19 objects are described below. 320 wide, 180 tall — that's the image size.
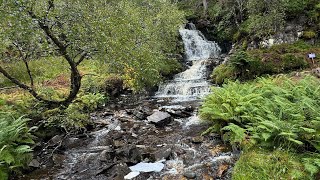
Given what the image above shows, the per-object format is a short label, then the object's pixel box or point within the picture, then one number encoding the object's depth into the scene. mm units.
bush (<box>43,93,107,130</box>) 9594
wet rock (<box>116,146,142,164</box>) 7335
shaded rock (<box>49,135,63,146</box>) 9109
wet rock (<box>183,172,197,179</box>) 6215
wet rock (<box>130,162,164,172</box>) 6820
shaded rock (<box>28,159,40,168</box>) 7395
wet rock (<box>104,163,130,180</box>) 6516
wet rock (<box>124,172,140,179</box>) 6465
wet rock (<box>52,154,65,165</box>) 7844
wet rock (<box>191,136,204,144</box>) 8547
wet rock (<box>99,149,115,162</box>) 7594
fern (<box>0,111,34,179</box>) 6359
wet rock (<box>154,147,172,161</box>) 7495
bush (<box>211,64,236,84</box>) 16906
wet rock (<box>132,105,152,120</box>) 12349
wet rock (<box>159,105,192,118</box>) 12112
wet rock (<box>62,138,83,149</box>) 9125
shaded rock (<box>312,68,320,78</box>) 13038
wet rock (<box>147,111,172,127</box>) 10998
